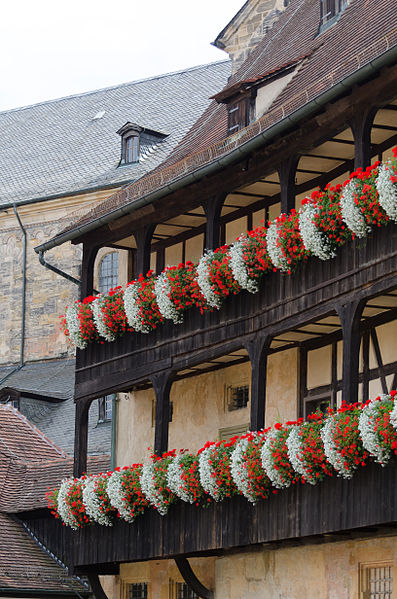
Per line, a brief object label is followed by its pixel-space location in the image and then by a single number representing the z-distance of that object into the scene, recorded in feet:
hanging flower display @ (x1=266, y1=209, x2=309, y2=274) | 62.34
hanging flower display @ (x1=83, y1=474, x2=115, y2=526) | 74.13
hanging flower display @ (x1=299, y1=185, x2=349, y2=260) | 59.62
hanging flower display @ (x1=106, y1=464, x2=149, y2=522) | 71.72
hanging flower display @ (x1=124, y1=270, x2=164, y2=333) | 73.26
